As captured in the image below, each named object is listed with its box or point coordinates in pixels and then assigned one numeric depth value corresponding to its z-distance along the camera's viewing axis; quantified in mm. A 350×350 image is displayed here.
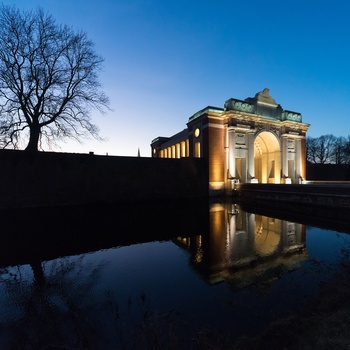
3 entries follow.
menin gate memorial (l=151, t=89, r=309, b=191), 22984
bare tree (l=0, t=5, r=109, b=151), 15434
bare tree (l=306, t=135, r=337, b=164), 56719
